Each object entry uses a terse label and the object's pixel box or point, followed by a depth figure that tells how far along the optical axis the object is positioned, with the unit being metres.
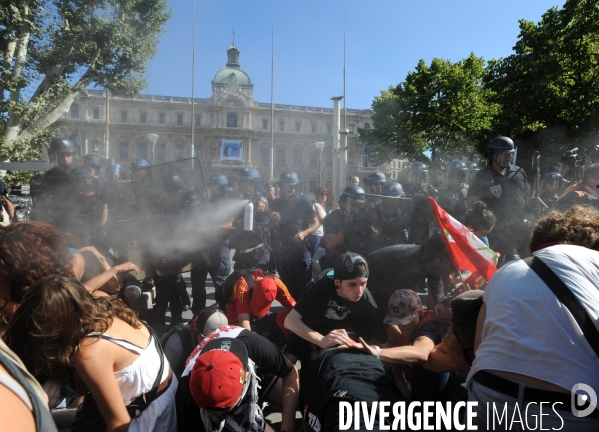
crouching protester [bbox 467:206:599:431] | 1.45
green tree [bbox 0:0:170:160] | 10.71
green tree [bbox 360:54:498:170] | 24.39
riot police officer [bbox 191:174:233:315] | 4.77
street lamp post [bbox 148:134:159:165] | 15.09
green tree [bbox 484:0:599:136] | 16.23
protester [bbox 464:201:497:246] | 3.69
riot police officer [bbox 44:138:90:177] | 4.87
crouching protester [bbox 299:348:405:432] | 1.87
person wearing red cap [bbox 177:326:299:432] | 2.08
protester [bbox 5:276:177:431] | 1.87
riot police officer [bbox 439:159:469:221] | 5.67
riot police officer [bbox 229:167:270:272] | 5.04
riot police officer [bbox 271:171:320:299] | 5.29
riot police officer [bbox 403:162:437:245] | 5.27
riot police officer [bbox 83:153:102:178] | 6.87
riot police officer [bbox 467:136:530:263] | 4.59
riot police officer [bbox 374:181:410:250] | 5.52
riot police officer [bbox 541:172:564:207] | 7.02
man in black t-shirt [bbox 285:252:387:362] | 3.06
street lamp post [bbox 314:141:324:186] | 23.78
